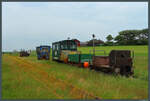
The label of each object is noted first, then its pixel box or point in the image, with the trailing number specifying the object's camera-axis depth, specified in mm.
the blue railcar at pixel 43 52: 27438
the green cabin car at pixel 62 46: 18959
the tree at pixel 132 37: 67600
